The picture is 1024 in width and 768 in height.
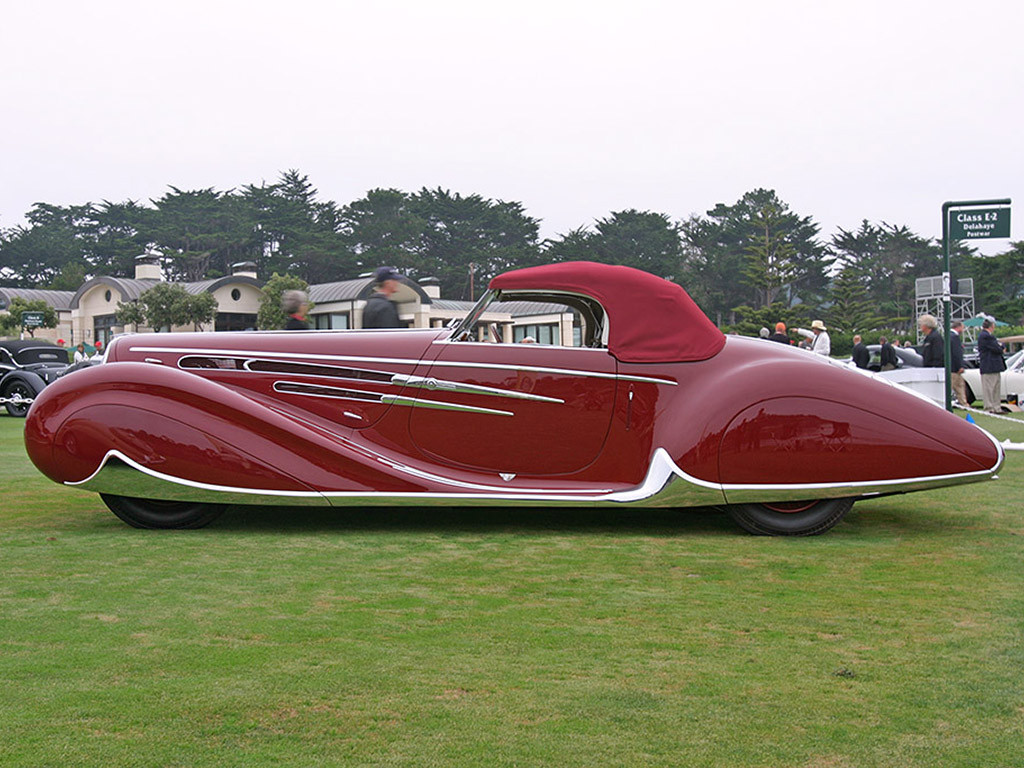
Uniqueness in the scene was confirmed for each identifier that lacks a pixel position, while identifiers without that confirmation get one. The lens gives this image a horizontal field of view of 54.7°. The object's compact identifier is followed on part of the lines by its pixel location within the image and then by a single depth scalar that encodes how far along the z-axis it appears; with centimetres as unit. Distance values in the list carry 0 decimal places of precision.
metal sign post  1238
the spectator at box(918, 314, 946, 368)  1645
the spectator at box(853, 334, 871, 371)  1944
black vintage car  1981
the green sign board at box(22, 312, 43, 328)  2981
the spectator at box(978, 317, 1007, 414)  1745
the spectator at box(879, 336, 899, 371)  2033
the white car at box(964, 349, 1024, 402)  2008
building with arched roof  5122
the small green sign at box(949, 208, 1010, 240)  1238
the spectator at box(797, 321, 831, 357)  1641
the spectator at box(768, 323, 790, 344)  1717
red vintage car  603
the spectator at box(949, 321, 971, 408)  1650
